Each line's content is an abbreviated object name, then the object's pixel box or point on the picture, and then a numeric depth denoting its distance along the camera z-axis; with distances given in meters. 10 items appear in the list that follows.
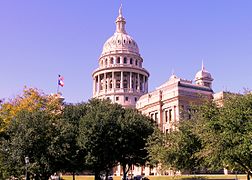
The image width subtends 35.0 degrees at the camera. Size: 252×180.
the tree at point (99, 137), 51.31
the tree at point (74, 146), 51.44
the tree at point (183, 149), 43.00
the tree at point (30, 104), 57.39
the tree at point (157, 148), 44.44
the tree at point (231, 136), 32.78
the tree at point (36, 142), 48.28
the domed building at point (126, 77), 95.30
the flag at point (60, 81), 81.29
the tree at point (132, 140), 54.36
